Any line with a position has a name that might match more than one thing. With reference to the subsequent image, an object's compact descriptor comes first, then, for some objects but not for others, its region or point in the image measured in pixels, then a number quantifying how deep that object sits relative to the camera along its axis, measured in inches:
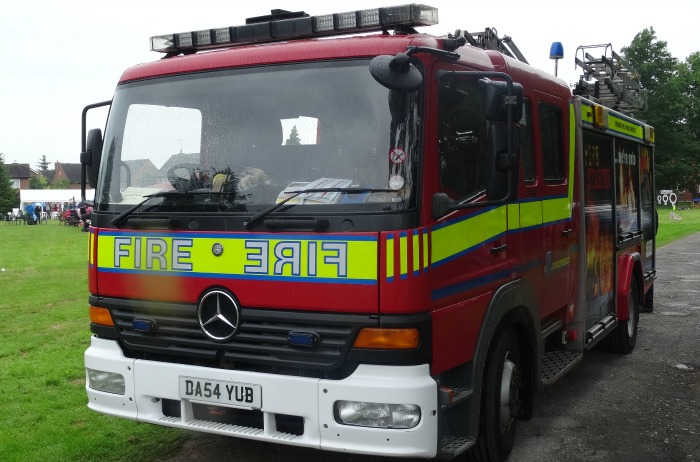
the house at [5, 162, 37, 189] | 4815.5
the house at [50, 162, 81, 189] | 5552.2
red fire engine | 143.3
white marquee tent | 3181.6
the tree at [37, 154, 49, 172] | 6156.5
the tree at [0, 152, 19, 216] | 2790.1
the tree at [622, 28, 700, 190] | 2620.6
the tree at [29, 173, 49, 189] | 4889.3
